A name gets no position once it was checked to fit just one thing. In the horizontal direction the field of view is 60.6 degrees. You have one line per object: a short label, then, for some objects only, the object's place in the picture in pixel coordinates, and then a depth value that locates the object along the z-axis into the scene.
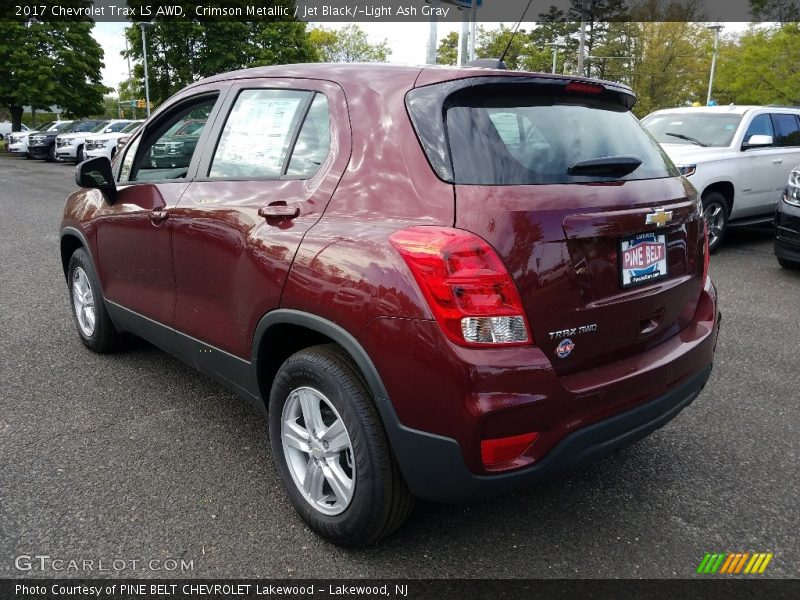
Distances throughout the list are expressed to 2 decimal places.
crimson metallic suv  2.15
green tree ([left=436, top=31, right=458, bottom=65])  66.88
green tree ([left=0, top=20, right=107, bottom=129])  36.06
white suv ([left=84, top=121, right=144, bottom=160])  22.38
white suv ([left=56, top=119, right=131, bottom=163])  24.86
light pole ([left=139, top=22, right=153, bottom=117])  38.93
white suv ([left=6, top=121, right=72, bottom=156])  29.84
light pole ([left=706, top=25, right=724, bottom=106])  40.44
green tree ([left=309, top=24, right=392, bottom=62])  52.28
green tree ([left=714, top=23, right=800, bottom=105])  31.34
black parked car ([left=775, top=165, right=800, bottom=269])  6.96
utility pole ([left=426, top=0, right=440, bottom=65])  14.62
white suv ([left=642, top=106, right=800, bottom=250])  8.27
